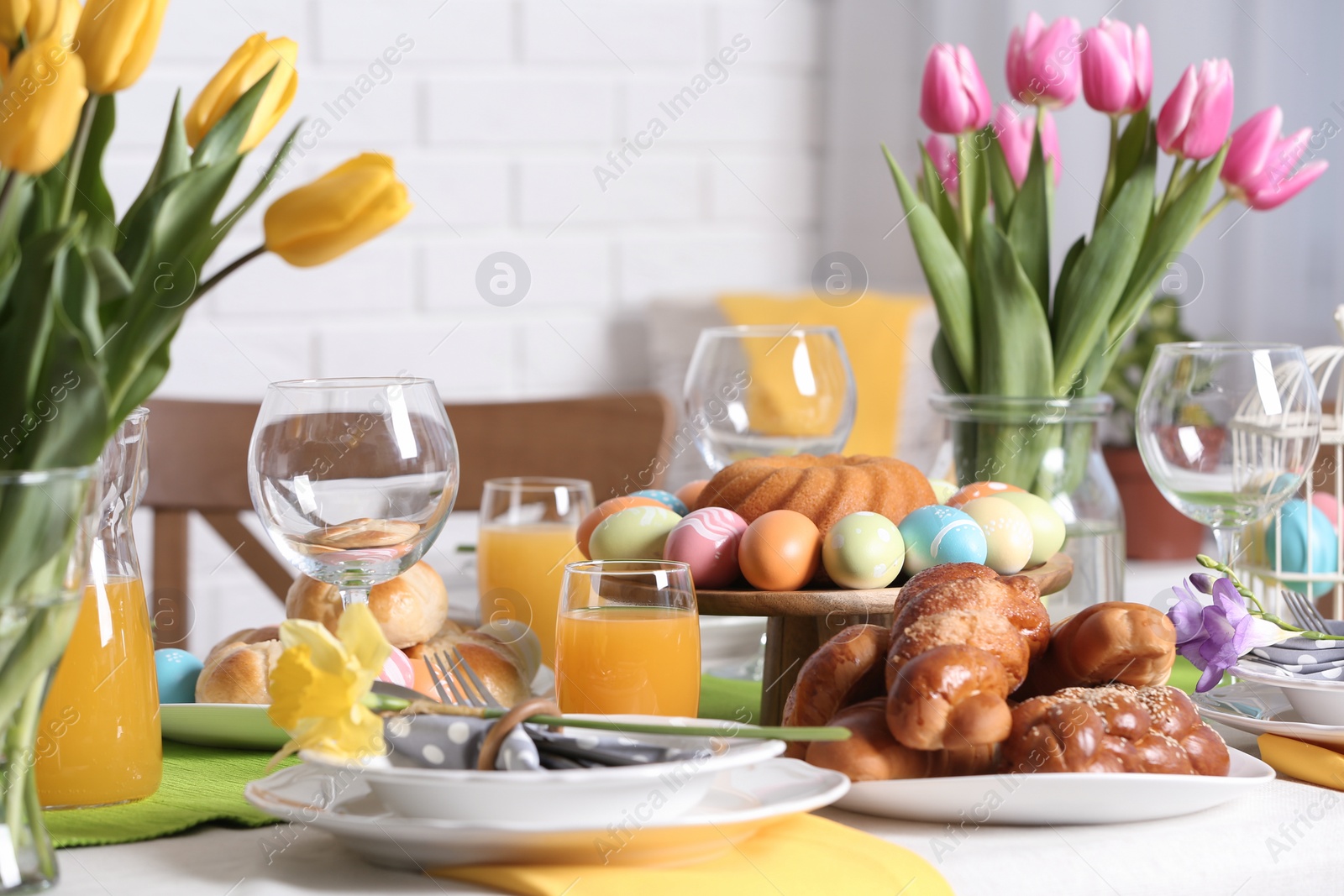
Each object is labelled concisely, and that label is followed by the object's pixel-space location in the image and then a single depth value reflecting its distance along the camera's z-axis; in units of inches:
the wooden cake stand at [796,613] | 64.4
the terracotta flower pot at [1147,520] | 125.2
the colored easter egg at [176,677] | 67.8
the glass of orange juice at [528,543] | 77.6
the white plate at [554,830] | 57.1
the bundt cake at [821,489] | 67.1
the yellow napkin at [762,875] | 57.0
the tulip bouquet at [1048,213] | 76.7
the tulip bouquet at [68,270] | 54.3
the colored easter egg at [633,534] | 67.6
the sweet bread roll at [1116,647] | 61.4
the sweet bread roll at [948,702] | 59.3
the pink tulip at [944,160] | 80.4
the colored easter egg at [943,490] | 71.1
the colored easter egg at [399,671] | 65.7
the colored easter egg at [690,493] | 70.9
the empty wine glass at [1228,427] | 70.3
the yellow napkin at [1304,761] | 63.1
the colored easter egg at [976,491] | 69.0
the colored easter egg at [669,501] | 69.7
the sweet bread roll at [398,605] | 68.2
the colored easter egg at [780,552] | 64.9
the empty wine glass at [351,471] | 63.1
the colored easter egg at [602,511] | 68.7
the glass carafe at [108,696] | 61.5
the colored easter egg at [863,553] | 64.7
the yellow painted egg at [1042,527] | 68.2
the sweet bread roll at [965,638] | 60.4
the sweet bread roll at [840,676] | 61.9
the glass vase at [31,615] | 54.8
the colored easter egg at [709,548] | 66.0
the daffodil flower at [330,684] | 57.0
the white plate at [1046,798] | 59.5
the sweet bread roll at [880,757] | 60.4
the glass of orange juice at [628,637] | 63.9
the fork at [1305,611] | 69.9
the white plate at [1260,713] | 64.0
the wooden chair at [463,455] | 103.4
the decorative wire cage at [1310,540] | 74.6
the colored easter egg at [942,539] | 65.5
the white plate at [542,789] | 56.7
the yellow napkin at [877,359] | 133.2
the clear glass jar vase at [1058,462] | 75.9
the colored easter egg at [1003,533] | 66.8
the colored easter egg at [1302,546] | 78.7
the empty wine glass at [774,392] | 76.9
